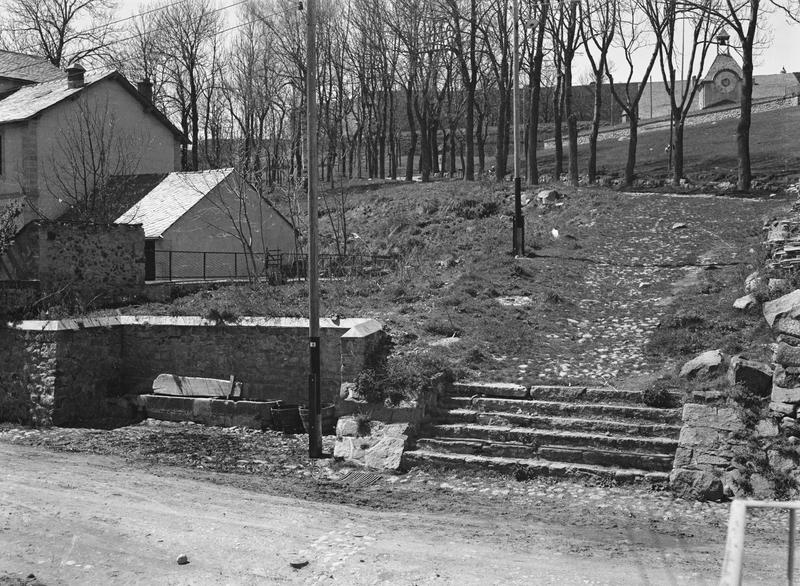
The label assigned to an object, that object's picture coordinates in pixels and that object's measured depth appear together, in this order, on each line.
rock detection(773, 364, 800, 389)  10.59
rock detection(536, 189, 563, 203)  28.25
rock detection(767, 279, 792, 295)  13.61
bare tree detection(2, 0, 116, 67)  43.16
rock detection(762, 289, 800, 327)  11.34
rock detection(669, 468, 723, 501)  9.91
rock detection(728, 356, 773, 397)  11.29
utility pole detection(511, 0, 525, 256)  21.14
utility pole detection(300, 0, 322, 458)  13.05
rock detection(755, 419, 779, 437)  10.49
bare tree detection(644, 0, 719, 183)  35.03
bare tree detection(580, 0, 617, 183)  36.19
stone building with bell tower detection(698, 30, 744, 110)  74.31
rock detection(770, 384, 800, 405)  10.47
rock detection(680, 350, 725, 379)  12.28
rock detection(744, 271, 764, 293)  14.89
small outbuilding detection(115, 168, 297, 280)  27.78
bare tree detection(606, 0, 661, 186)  35.44
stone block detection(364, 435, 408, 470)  12.11
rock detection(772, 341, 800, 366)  10.61
